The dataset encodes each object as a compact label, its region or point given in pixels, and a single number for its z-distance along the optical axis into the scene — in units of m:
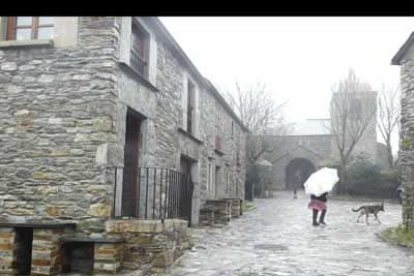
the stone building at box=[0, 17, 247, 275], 6.28
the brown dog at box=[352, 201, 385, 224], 13.84
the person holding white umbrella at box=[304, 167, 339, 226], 12.88
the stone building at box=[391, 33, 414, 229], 11.29
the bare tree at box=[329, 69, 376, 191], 30.33
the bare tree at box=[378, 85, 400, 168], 32.12
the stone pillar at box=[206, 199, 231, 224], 13.56
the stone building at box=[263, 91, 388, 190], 31.36
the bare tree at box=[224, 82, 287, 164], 30.39
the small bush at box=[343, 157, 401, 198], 26.59
